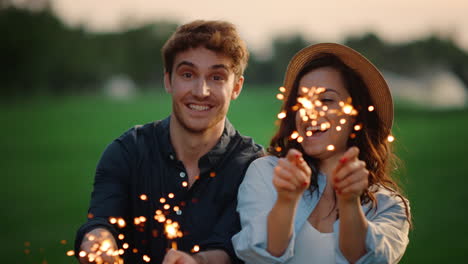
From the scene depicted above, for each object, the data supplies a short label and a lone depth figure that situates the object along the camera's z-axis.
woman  3.07
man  4.26
